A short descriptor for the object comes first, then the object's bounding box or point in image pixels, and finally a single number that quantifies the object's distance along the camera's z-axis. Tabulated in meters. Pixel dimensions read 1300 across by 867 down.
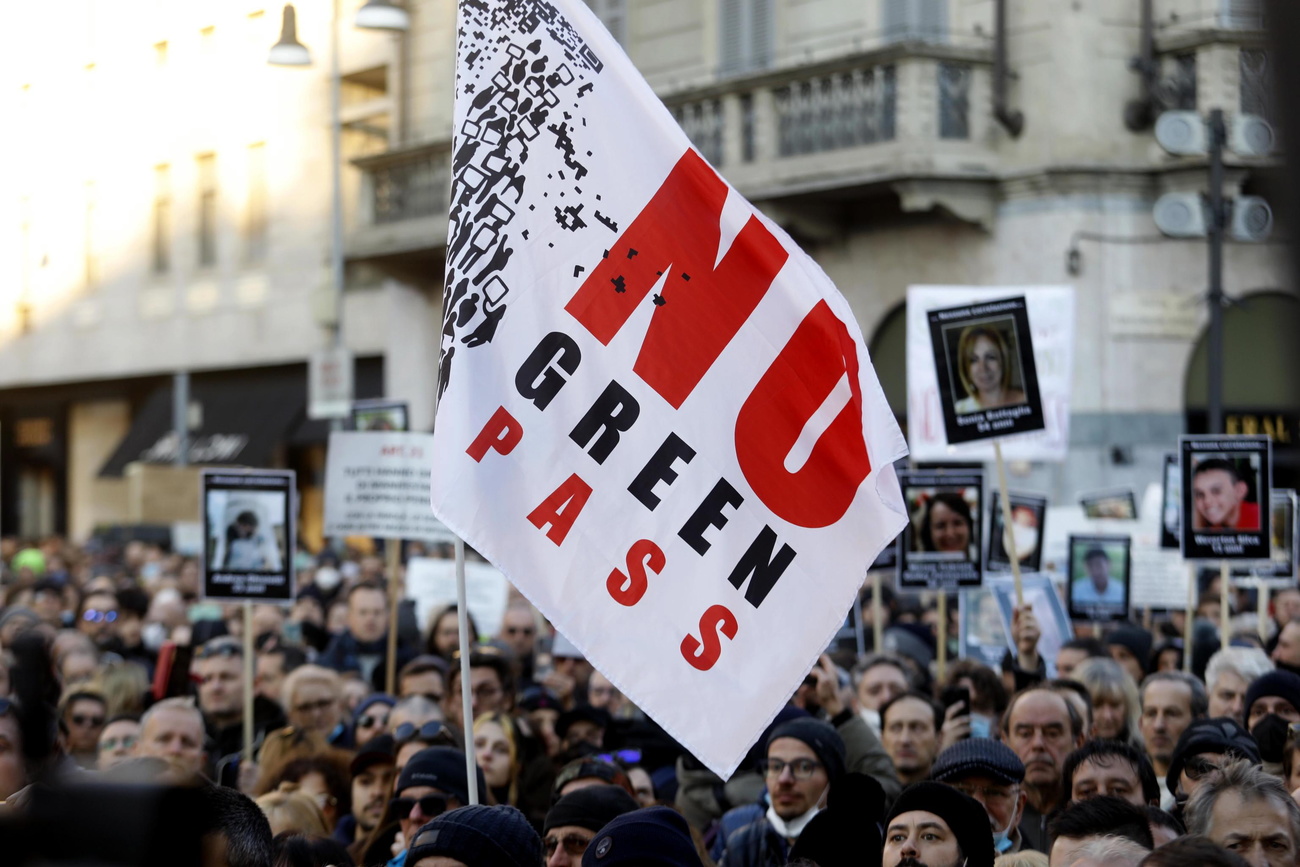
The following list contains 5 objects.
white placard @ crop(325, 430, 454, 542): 10.79
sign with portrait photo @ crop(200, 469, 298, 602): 9.71
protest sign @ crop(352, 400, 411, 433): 12.96
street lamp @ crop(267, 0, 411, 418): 17.25
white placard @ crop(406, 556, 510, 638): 13.09
